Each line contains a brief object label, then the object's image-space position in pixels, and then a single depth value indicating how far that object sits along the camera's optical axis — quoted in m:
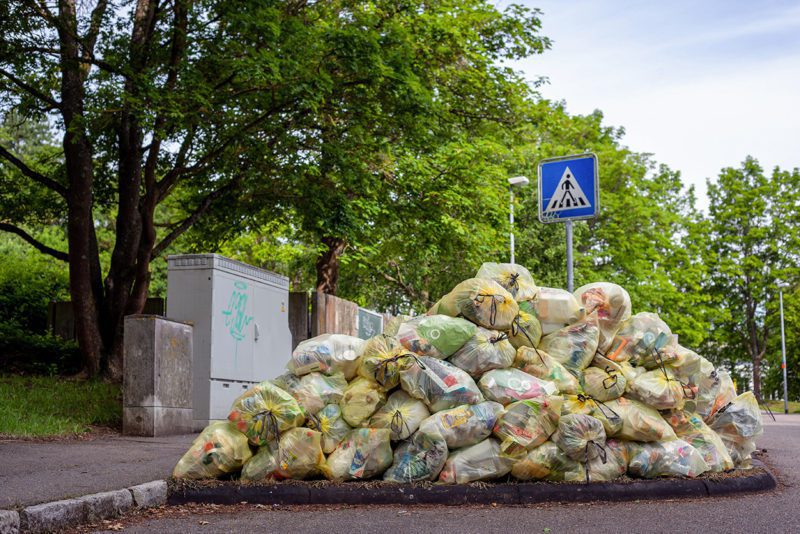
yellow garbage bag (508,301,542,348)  6.58
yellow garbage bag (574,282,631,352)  6.80
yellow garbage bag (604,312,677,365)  6.73
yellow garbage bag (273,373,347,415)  6.25
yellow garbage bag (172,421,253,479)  6.05
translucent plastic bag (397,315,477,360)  6.36
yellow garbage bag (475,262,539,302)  6.84
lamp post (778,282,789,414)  40.41
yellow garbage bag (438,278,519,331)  6.48
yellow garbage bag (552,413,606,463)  5.96
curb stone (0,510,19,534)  4.37
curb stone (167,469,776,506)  5.75
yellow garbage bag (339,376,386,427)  6.16
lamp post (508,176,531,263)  23.21
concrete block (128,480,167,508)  5.51
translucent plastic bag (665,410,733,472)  6.61
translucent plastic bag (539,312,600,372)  6.60
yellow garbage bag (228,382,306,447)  6.01
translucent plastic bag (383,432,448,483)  5.89
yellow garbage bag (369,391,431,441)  6.02
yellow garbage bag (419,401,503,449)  5.92
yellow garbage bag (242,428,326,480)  6.00
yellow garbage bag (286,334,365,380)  6.47
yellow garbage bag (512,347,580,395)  6.39
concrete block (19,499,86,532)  4.53
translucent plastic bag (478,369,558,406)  6.13
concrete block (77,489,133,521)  5.04
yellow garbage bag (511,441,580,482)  5.95
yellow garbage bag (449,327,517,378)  6.31
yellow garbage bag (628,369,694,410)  6.39
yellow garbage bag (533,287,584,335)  6.74
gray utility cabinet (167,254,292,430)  10.57
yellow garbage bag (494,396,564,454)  5.91
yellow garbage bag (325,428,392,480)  6.00
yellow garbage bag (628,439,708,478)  6.22
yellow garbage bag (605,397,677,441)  6.19
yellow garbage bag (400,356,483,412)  6.07
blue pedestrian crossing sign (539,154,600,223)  8.88
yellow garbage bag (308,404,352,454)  6.16
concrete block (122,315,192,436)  9.56
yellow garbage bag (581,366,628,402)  6.36
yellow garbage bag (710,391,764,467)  7.23
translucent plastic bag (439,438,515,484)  5.90
